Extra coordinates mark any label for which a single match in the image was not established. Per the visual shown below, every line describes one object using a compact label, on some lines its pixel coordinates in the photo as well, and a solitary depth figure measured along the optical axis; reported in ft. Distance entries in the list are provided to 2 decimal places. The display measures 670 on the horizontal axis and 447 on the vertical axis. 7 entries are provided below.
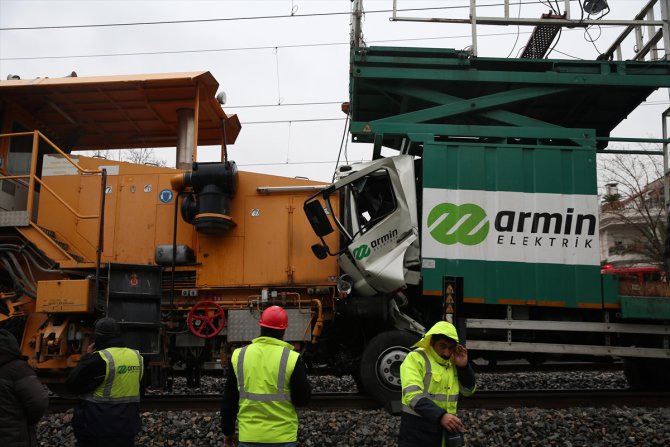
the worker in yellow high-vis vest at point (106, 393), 13.10
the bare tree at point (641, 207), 86.33
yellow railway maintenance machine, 20.56
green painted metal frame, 22.61
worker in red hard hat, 11.22
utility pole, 22.94
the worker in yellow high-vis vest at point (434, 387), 11.15
